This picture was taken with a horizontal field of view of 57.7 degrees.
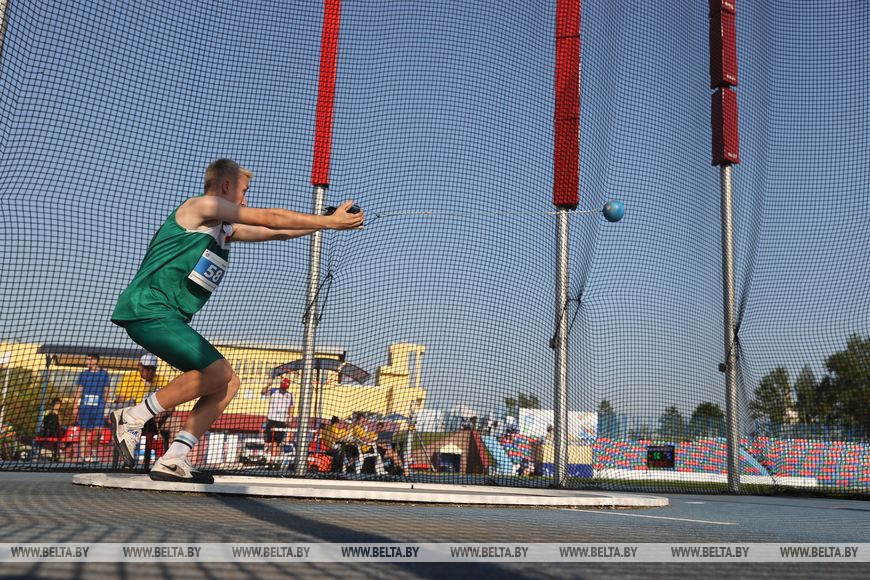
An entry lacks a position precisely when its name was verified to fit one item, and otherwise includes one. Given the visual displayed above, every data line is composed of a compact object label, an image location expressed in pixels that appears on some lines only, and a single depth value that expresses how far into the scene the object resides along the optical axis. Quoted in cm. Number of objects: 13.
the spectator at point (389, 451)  848
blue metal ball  746
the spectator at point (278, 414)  825
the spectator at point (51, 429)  763
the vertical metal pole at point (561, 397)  740
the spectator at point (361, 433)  829
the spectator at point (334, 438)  783
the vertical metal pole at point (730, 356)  798
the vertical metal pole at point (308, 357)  688
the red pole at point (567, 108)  779
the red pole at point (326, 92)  725
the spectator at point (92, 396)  702
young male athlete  330
